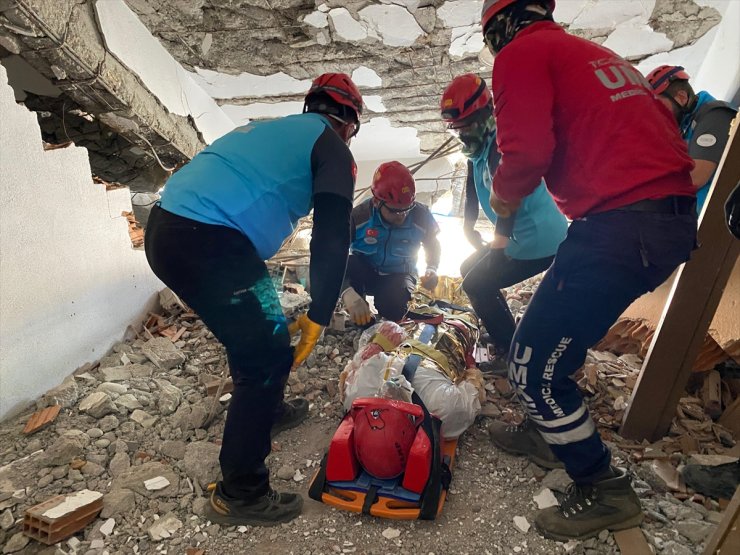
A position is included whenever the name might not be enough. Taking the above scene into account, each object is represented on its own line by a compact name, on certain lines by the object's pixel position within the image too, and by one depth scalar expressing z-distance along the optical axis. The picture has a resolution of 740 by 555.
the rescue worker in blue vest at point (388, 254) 3.59
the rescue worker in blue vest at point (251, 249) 1.57
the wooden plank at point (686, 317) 1.92
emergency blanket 2.10
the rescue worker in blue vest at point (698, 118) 2.21
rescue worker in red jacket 1.38
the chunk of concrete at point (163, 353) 2.93
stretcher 1.74
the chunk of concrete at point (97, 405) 2.36
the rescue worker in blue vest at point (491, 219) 2.48
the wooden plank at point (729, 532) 1.13
